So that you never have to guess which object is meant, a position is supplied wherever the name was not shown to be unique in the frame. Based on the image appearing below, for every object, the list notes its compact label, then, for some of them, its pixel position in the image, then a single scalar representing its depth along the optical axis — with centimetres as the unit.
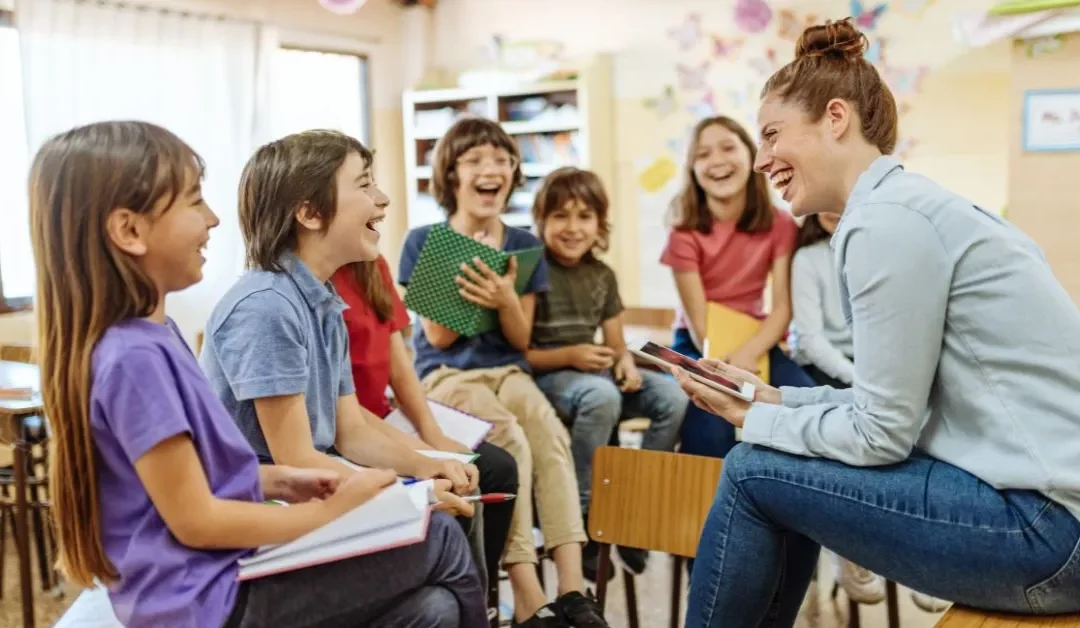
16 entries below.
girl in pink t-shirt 253
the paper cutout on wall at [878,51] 374
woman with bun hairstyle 113
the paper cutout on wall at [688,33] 423
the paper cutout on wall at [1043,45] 290
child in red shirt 188
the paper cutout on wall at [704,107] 421
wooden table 206
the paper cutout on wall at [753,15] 400
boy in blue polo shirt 141
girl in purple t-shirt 103
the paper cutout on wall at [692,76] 421
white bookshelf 439
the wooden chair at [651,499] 174
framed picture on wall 291
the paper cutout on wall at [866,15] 373
